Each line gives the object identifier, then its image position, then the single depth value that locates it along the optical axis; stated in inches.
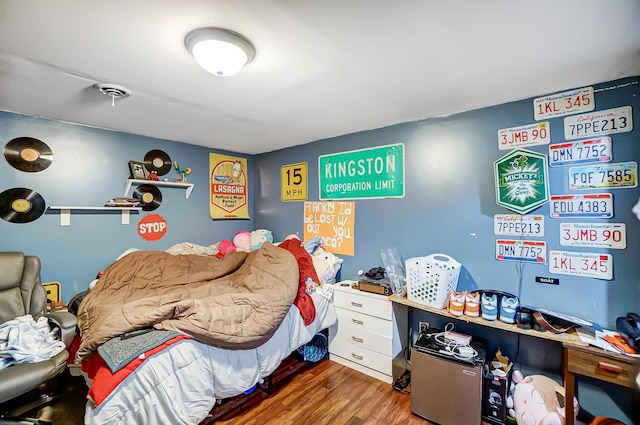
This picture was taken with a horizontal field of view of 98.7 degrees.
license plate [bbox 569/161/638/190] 66.4
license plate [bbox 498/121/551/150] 76.8
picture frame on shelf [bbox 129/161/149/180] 113.8
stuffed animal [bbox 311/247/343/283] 109.6
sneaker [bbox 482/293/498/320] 74.1
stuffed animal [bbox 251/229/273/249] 141.6
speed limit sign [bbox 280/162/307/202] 135.1
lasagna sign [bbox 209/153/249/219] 143.0
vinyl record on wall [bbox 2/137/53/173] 90.7
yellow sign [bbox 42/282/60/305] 96.0
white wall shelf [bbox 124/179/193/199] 113.8
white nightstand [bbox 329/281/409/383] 91.5
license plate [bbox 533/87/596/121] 71.0
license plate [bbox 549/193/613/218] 68.6
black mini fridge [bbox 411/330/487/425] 70.4
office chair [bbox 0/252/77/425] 68.4
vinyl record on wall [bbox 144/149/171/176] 120.6
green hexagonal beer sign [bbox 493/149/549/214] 77.0
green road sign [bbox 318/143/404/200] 104.8
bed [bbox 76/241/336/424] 56.5
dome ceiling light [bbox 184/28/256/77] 50.1
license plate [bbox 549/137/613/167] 68.9
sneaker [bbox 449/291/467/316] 78.7
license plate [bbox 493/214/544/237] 77.5
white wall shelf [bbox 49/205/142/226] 98.6
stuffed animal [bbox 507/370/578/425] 65.2
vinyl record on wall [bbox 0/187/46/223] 90.1
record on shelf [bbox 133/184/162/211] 117.7
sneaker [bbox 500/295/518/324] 72.4
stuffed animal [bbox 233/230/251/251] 143.0
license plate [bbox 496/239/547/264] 76.9
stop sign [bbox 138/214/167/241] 119.0
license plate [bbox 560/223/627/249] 67.3
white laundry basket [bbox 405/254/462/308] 80.9
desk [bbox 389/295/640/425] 55.4
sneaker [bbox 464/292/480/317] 77.0
